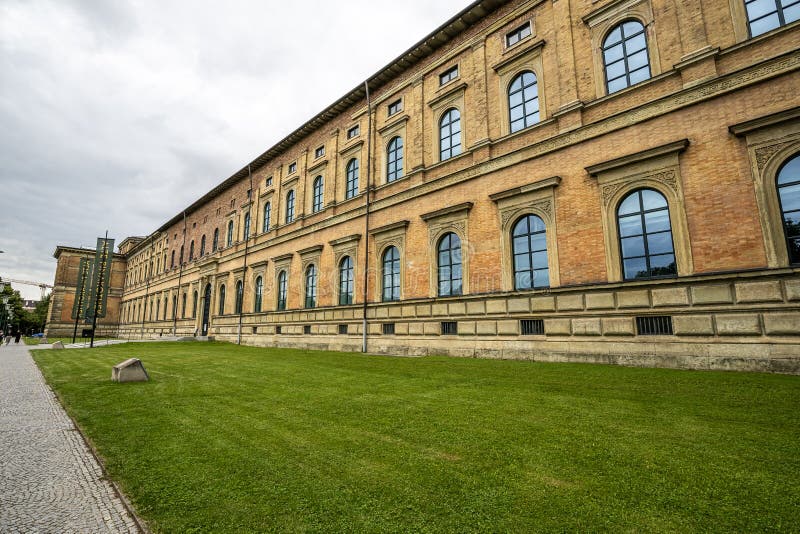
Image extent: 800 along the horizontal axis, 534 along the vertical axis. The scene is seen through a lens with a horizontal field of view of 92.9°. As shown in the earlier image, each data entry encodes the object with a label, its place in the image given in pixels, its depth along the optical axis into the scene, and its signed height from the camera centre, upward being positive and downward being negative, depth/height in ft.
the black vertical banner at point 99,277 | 85.71 +12.42
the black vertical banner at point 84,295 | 163.65 +15.15
